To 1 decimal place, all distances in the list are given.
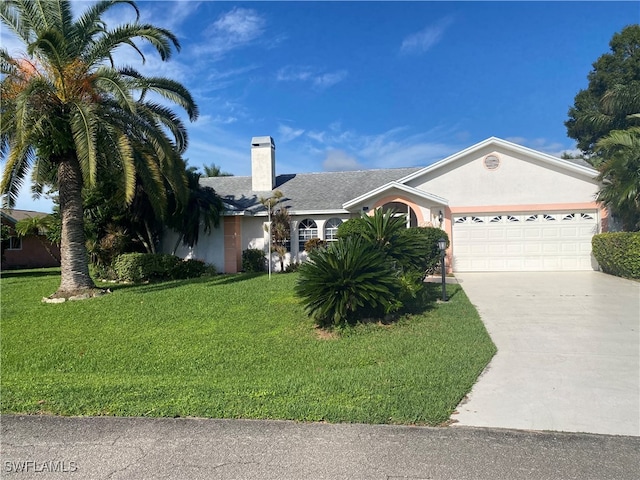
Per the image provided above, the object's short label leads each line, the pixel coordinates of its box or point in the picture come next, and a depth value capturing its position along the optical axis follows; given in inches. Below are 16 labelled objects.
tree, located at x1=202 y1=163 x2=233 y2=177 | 1745.7
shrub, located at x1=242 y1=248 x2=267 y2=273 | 756.0
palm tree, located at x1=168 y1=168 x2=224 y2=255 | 708.7
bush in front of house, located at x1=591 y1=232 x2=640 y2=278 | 516.7
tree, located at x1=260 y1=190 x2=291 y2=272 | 734.6
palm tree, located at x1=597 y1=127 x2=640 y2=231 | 521.3
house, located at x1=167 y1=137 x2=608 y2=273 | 645.9
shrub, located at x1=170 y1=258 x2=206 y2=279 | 660.0
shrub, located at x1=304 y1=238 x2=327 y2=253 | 713.6
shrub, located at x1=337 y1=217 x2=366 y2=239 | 503.2
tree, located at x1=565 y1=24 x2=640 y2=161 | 933.8
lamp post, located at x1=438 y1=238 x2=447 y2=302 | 421.4
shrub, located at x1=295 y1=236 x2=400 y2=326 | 324.5
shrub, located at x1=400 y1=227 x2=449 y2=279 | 404.2
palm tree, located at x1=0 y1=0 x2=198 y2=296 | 447.8
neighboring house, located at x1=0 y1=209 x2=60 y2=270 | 1065.5
